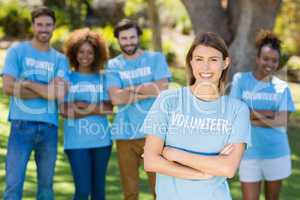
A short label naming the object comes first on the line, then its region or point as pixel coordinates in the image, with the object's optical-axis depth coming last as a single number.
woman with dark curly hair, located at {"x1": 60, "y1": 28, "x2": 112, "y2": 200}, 5.71
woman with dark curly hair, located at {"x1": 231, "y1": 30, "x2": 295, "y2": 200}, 5.61
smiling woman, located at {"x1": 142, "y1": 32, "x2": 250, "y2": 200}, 3.69
